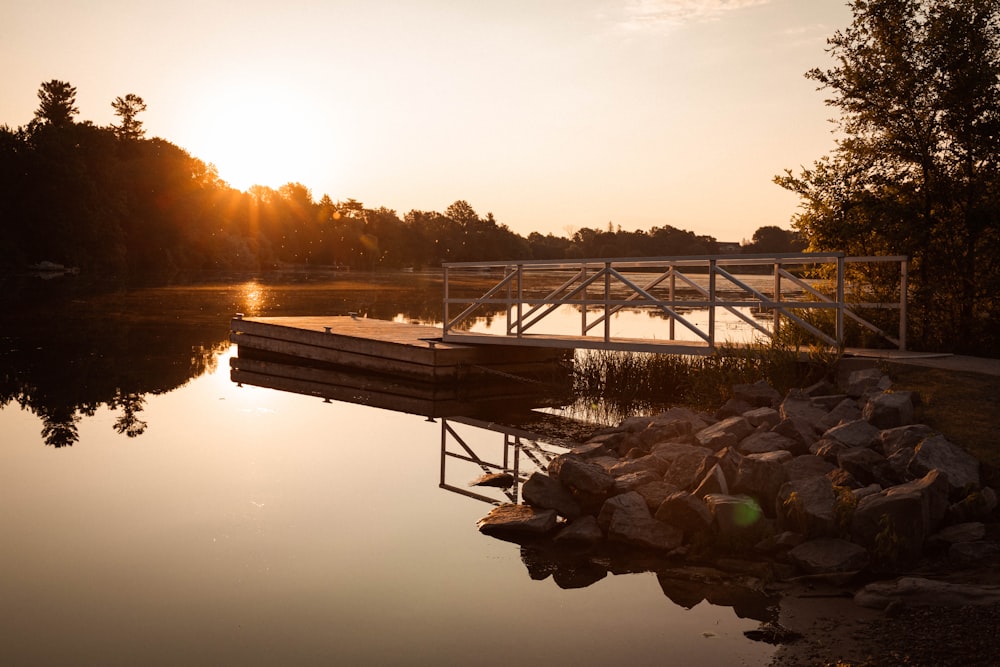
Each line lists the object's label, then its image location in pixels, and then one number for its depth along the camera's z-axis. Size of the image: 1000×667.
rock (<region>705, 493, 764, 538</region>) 6.39
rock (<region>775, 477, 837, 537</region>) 6.23
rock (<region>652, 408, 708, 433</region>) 9.09
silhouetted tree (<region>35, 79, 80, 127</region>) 79.81
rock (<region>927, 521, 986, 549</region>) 6.07
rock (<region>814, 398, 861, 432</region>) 8.17
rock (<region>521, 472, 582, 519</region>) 7.23
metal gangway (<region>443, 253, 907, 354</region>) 10.60
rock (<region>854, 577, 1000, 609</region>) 5.04
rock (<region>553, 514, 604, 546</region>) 6.70
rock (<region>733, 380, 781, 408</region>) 9.50
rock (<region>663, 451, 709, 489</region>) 7.30
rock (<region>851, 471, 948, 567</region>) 5.93
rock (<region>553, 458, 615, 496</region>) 7.22
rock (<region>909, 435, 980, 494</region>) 6.68
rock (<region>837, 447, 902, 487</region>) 6.81
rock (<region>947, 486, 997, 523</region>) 6.42
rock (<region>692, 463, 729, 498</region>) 6.85
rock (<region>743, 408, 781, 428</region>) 8.35
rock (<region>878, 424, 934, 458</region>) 7.14
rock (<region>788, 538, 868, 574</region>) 5.84
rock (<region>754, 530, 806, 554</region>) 6.26
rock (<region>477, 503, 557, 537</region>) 6.96
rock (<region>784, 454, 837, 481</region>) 7.02
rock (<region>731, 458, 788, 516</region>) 6.77
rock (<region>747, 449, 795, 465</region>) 7.00
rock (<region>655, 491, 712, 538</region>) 6.49
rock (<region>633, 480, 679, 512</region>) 7.00
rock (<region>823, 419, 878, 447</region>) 7.48
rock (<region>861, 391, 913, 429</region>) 7.83
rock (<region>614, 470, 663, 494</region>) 7.27
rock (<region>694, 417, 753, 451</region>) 7.97
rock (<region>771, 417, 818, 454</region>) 7.73
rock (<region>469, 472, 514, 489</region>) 8.62
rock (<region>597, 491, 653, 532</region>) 6.73
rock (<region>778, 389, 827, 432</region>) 8.30
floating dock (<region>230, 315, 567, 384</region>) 14.50
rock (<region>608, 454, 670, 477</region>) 7.69
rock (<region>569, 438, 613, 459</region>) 9.00
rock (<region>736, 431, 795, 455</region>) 7.65
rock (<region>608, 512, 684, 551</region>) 6.50
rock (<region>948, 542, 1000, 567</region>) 5.83
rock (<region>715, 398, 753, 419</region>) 9.36
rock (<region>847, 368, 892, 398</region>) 8.79
